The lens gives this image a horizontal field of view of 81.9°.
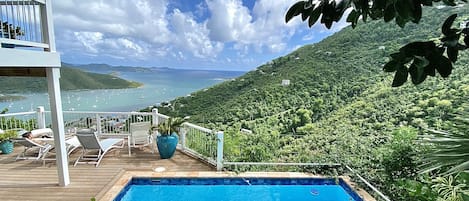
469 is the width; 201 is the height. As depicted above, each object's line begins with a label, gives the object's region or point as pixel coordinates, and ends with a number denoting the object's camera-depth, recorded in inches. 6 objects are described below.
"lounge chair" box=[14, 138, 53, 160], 248.7
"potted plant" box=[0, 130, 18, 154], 277.7
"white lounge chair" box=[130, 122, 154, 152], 284.8
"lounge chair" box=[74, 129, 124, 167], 244.3
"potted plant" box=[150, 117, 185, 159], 263.7
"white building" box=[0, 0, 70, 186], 169.2
